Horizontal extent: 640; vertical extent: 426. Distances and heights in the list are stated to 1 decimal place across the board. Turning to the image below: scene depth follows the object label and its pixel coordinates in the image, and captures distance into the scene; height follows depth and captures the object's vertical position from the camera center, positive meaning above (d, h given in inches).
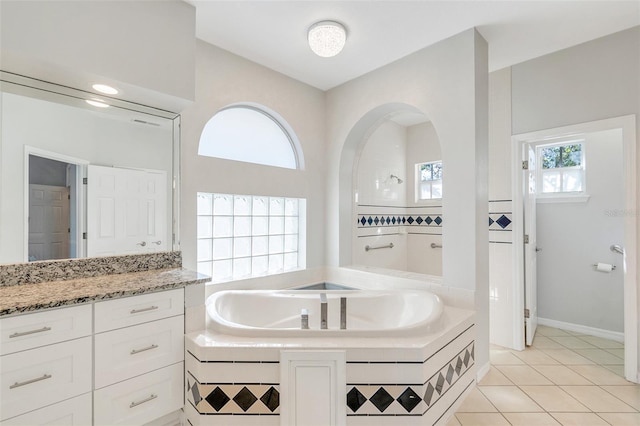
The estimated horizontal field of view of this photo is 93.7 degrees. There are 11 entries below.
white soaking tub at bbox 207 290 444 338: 87.4 -28.4
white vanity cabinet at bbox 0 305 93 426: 48.3 -25.6
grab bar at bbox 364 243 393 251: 138.0 -15.5
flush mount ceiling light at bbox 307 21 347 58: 82.7 +49.8
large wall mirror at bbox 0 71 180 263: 61.1 +9.8
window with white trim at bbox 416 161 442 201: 162.1 +18.8
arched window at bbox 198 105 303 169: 99.6 +28.1
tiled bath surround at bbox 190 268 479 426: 62.0 -34.5
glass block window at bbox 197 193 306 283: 100.0 -7.4
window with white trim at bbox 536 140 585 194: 129.7 +20.9
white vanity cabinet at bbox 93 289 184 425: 57.8 -29.5
